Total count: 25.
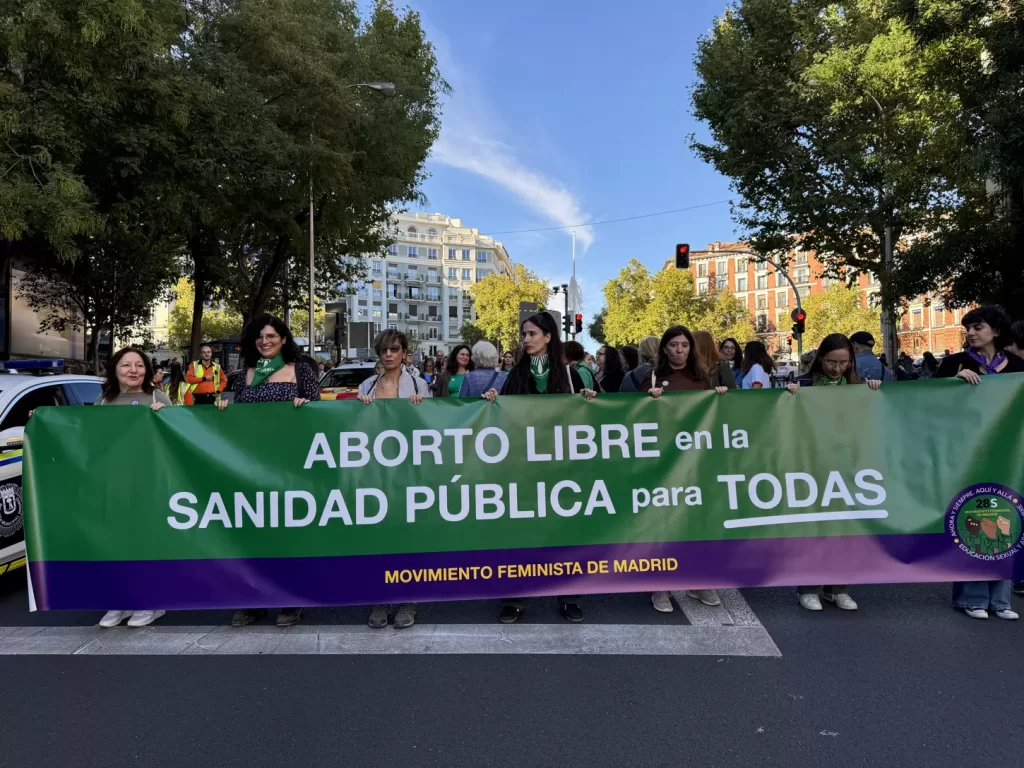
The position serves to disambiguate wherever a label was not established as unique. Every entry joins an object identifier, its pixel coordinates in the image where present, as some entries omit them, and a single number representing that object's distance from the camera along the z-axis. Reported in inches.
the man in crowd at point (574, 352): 185.0
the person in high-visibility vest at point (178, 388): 414.9
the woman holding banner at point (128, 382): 175.5
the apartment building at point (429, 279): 4178.2
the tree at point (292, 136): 511.8
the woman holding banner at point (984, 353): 177.6
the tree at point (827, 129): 593.6
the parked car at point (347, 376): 532.1
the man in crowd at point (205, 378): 449.7
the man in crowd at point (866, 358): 272.4
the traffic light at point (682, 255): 968.3
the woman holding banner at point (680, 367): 182.1
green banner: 158.4
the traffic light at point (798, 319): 896.9
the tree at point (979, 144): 381.1
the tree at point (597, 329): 3367.6
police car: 181.2
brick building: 3048.7
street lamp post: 697.0
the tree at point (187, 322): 2464.3
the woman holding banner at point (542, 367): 173.9
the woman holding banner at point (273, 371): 171.0
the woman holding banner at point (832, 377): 167.5
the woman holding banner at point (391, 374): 185.8
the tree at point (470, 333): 3486.2
